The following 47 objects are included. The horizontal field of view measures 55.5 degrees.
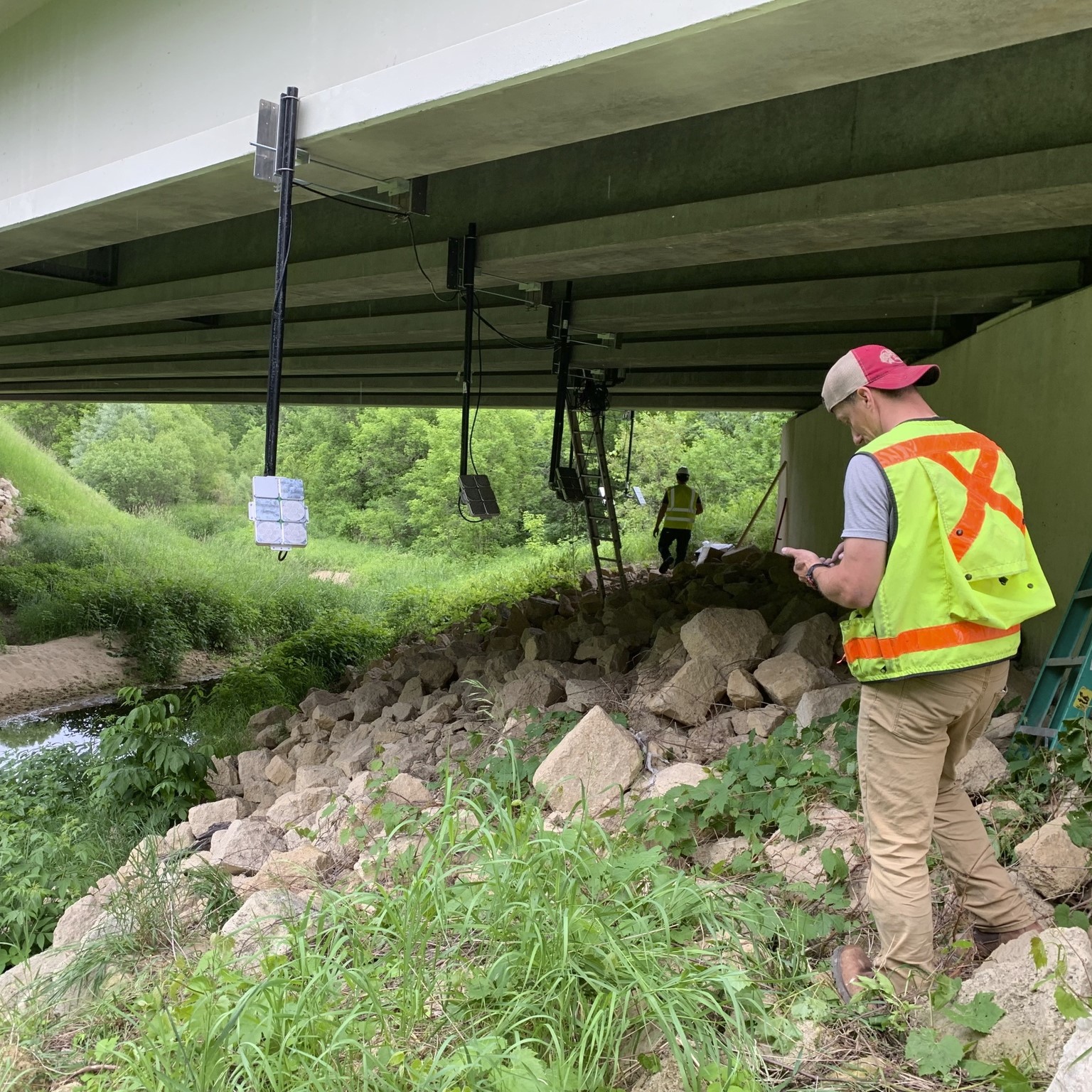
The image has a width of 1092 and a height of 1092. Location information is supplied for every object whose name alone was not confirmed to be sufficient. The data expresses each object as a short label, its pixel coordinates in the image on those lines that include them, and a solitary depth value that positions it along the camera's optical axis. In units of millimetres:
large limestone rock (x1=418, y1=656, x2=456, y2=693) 9094
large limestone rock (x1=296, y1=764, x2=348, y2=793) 6727
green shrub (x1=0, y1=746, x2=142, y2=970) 5633
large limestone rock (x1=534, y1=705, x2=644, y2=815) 4859
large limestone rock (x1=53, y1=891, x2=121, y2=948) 4844
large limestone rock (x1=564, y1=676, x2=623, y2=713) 6422
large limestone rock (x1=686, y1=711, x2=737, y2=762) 5383
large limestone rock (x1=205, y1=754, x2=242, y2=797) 7633
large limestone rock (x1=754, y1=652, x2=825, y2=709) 5613
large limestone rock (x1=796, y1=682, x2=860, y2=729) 5176
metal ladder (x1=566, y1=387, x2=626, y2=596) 12648
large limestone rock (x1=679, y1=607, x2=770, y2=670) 6203
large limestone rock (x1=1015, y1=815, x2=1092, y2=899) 3617
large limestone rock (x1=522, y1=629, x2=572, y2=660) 8398
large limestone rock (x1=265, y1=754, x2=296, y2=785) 7375
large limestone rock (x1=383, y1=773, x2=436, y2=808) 5441
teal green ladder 4578
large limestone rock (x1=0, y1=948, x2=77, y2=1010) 4254
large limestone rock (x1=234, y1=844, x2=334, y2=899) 4598
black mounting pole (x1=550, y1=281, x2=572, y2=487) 9289
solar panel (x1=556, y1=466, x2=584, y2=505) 11922
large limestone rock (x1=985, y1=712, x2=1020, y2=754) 4961
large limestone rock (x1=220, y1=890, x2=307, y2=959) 3666
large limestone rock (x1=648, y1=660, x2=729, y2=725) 5852
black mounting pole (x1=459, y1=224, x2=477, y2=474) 7031
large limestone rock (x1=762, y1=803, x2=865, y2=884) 3982
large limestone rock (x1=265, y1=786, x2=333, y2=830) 6016
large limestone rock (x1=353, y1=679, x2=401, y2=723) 8617
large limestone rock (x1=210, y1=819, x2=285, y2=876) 5250
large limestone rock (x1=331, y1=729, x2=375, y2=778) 6941
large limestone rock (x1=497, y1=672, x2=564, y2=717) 6738
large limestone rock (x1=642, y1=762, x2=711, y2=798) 4762
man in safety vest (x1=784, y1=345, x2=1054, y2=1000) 2949
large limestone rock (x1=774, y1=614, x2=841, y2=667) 6070
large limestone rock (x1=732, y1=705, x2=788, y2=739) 5398
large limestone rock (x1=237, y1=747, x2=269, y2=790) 7539
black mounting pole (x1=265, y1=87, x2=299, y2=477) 4816
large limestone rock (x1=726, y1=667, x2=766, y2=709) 5727
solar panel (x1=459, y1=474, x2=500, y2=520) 7559
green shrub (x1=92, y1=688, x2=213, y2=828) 7414
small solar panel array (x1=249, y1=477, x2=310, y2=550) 4922
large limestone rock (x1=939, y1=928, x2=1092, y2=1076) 2736
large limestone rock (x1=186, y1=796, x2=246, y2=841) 6309
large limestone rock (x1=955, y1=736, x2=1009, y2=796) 4406
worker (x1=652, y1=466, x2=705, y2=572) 17188
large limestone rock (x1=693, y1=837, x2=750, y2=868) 4242
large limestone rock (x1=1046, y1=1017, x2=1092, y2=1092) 2297
